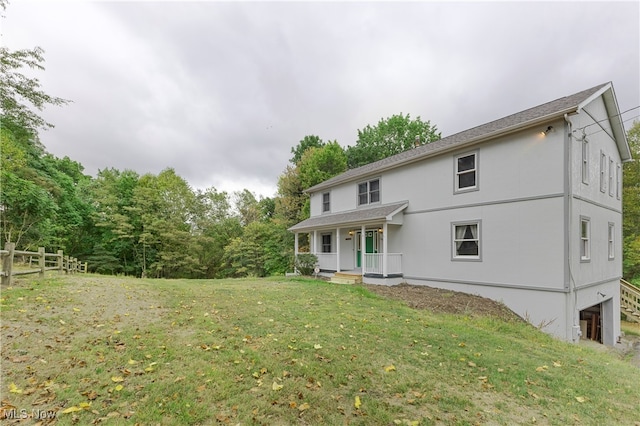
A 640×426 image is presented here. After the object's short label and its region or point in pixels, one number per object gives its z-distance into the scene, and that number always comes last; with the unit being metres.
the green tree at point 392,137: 31.33
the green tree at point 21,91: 10.22
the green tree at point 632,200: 19.62
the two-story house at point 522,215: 8.87
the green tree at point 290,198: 26.03
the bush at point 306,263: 16.70
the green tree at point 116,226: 24.67
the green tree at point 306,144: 33.00
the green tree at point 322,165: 25.39
